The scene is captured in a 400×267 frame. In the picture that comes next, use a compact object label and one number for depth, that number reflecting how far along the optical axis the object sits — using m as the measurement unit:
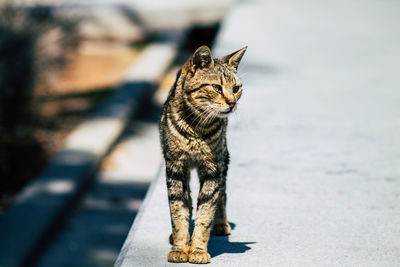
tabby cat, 5.29
